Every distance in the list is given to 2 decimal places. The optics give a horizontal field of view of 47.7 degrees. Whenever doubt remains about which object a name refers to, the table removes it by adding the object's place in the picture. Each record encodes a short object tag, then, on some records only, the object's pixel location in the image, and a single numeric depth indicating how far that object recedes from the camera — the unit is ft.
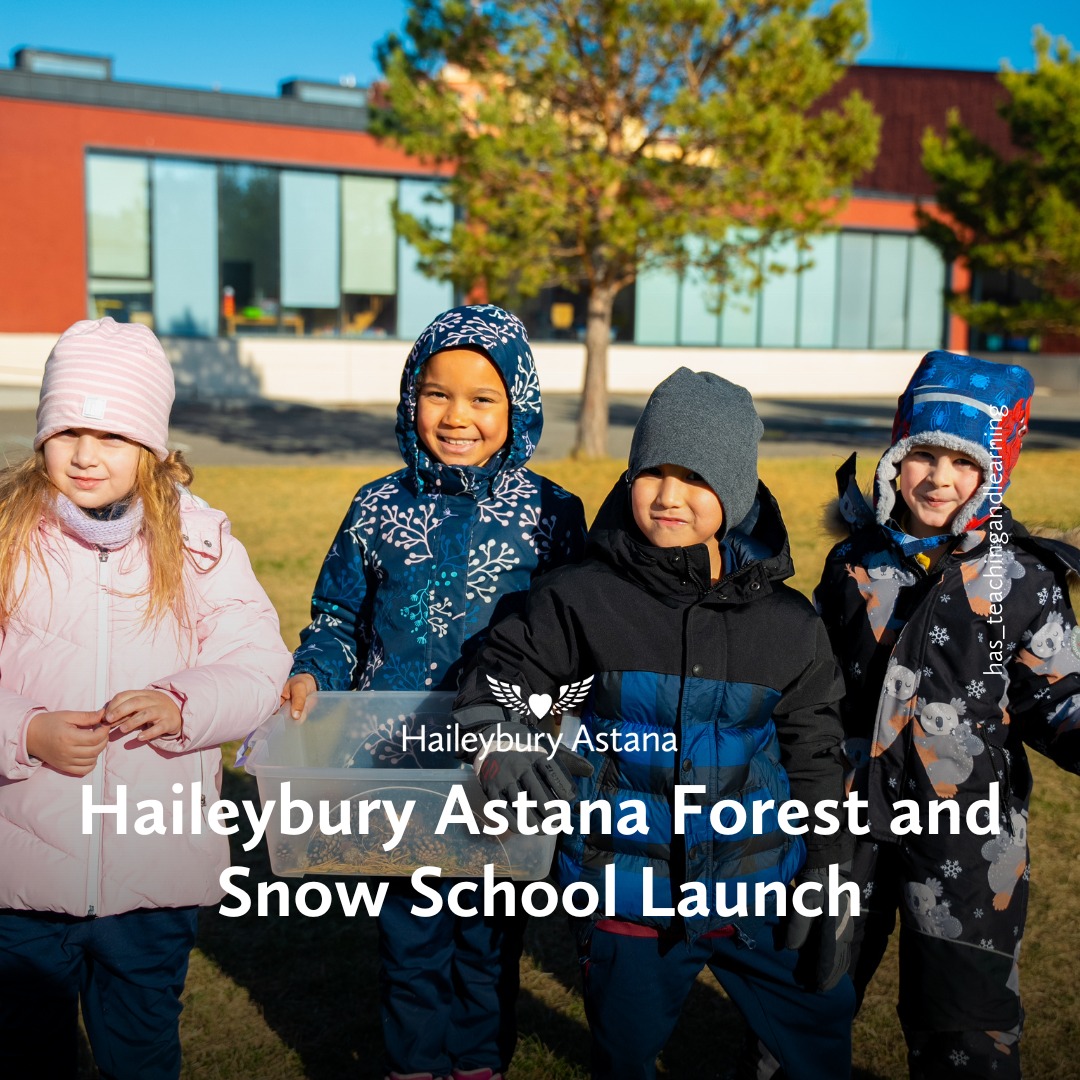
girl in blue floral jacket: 8.81
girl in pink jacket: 7.47
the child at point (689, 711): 7.39
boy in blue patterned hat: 8.05
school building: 77.05
